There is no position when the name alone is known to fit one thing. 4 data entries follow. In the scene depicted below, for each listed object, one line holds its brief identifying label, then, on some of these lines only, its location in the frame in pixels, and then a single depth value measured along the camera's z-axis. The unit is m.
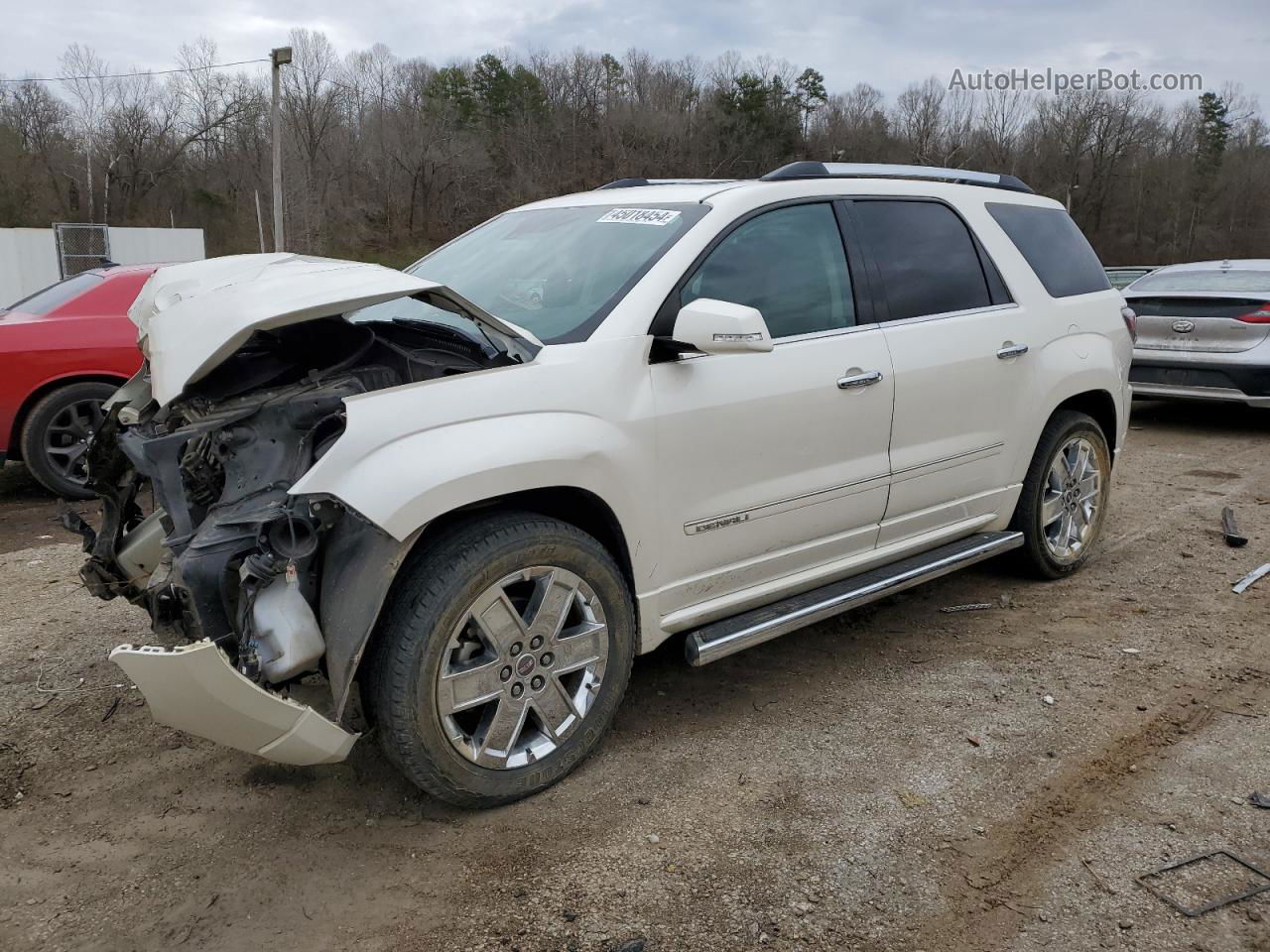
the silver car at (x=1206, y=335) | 8.38
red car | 6.50
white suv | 2.61
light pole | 20.15
